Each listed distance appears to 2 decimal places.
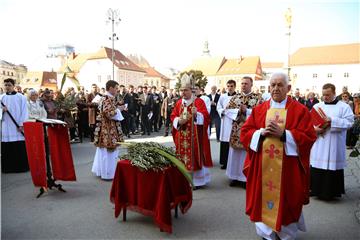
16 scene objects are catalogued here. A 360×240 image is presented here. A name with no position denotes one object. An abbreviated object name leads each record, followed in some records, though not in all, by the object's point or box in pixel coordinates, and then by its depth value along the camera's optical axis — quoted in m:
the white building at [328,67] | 61.53
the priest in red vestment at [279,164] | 3.52
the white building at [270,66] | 94.62
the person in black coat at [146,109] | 13.55
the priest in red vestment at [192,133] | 5.88
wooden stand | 5.58
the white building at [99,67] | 59.88
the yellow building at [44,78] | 30.90
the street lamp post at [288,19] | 24.10
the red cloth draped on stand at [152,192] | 3.97
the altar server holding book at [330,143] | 5.21
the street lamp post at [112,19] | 17.88
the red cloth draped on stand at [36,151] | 5.27
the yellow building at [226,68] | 69.50
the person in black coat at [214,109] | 12.15
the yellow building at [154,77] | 84.05
